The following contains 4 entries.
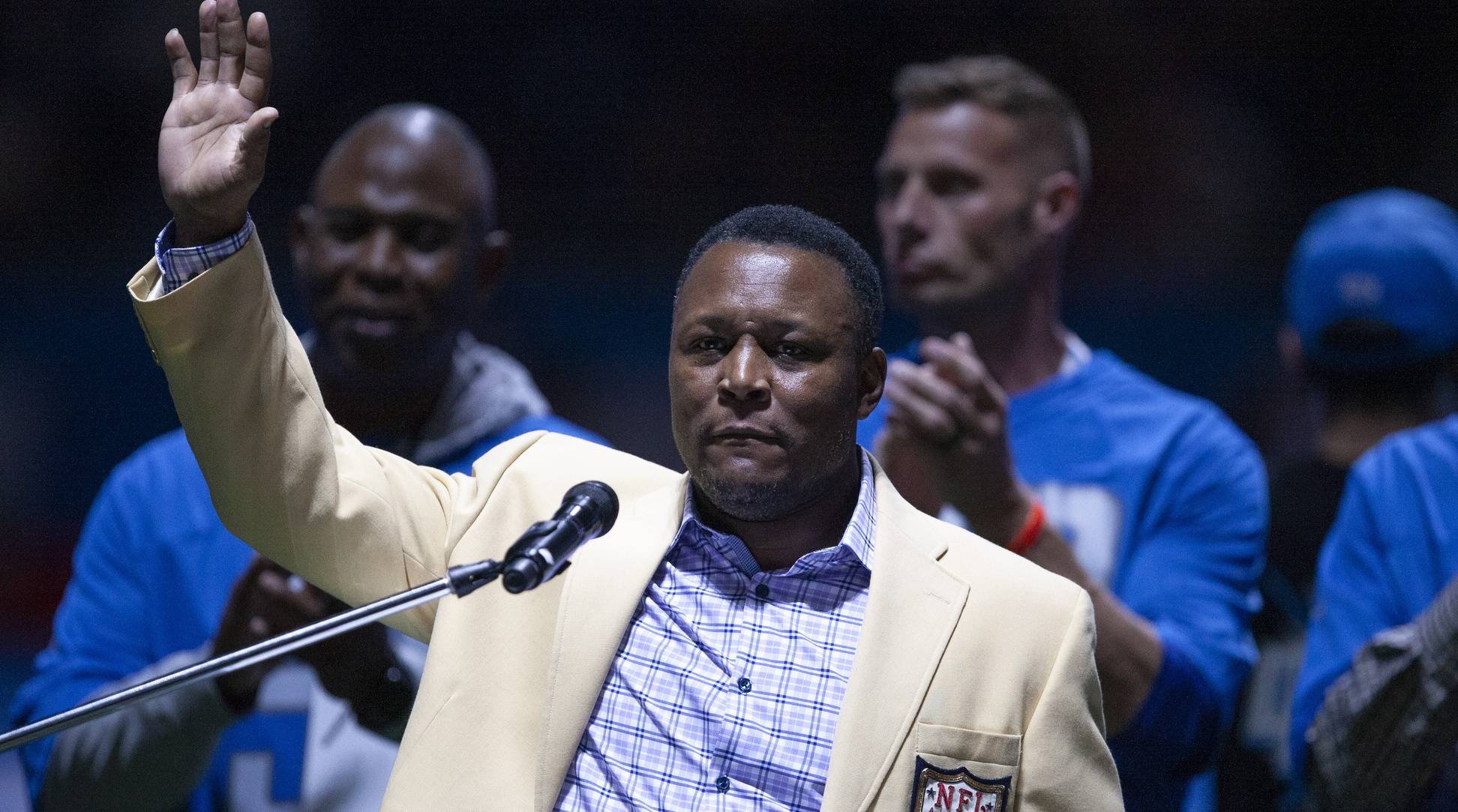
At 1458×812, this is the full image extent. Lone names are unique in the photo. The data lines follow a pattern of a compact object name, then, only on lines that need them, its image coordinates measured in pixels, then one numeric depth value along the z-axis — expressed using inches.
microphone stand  382.2
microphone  381.8
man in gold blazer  387.3
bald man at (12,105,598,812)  413.3
